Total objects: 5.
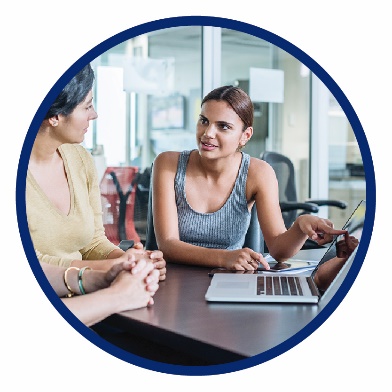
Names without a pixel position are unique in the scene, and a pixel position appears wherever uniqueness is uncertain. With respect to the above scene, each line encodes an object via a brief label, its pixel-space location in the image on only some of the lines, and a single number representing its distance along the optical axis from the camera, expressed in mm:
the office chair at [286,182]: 2250
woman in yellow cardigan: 1167
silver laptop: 959
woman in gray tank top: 1410
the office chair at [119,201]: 2252
